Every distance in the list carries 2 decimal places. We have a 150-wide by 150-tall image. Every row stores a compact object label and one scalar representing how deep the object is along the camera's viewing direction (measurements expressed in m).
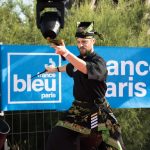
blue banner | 15.29
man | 10.98
